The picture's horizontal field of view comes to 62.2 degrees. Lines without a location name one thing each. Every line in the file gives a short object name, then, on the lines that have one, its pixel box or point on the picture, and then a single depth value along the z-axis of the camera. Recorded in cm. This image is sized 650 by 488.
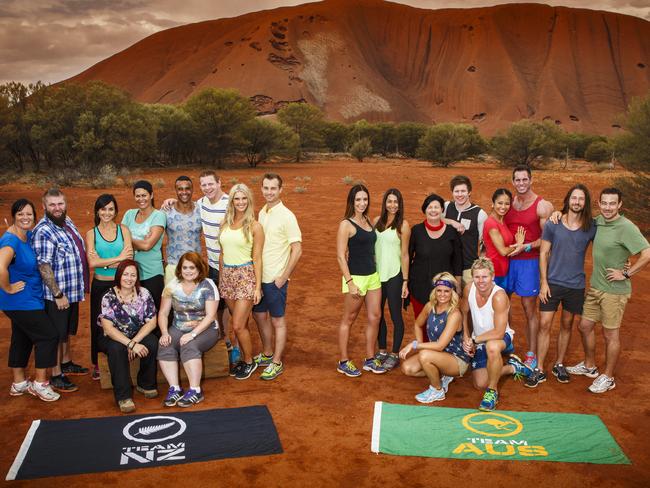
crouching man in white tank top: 517
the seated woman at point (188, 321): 528
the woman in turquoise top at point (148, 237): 550
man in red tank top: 569
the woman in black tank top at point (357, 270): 551
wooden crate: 571
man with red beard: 513
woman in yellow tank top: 538
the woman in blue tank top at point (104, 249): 534
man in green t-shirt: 518
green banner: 431
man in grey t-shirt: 539
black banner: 415
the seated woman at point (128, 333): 511
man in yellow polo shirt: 553
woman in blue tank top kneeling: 527
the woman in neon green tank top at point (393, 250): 563
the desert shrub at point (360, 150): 4859
